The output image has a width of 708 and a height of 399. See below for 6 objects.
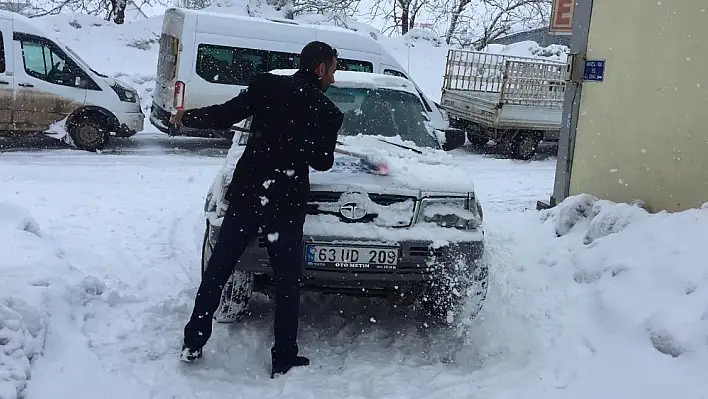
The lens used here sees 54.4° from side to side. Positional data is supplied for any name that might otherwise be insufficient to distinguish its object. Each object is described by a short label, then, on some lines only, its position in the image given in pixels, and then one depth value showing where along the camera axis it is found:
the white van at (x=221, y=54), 12.23
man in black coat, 3.77
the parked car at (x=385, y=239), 4.04
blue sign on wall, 7.04
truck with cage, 13.78
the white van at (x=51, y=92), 10.98
